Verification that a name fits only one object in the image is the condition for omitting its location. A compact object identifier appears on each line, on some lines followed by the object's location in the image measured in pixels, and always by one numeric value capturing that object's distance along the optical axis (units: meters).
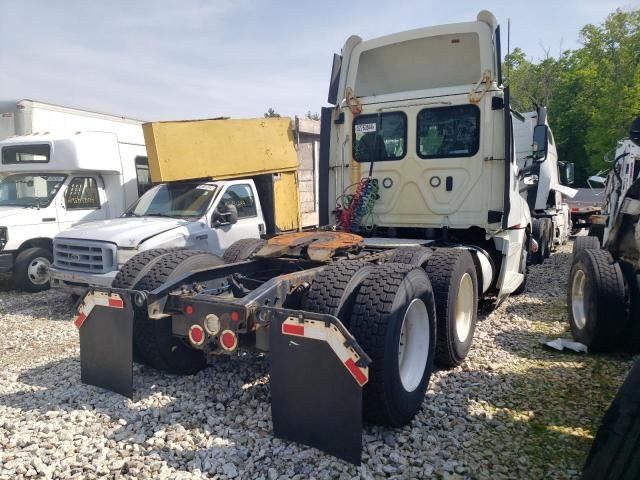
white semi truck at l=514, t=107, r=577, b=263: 10.64
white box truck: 8.25
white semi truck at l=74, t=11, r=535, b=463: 3.05
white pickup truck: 6.68
